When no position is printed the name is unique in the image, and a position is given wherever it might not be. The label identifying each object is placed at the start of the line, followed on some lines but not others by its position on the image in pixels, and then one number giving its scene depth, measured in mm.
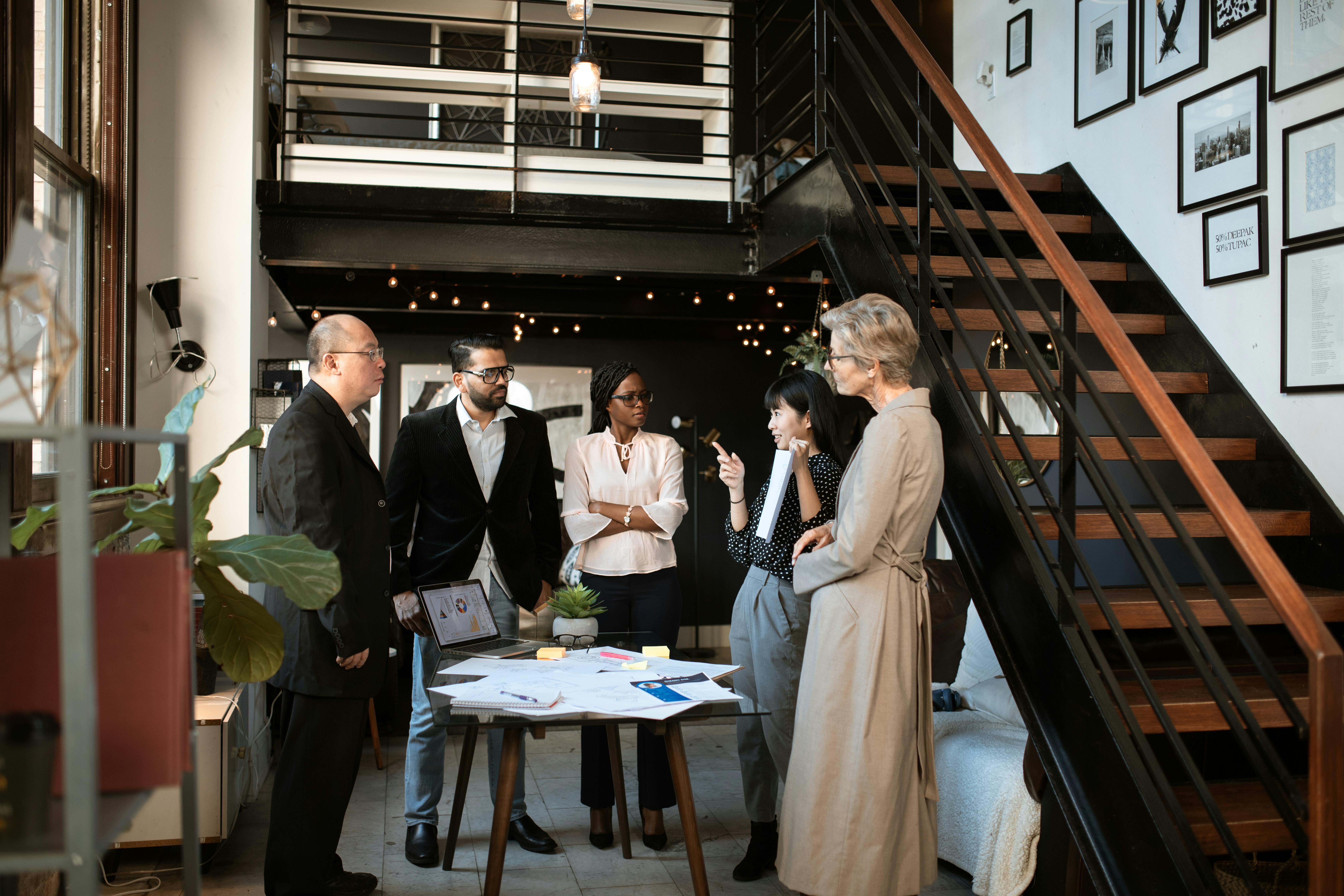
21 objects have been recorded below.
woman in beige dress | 2502
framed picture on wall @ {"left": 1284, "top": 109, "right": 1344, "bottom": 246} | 3176
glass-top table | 2289
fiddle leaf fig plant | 1553
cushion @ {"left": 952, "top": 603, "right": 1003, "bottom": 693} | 4352
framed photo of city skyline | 3527
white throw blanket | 3154
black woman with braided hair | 3646
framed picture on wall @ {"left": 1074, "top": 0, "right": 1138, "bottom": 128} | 4270
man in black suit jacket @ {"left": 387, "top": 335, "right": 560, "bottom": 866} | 3566
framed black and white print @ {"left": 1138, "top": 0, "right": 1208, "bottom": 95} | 3840
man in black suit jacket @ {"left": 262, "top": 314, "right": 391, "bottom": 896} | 2686
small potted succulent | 3117
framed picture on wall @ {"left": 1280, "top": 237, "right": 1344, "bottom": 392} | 3162
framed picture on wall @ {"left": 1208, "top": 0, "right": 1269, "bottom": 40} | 3553
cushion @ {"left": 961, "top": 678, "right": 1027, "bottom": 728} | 3951
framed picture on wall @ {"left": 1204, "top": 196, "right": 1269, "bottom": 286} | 3486
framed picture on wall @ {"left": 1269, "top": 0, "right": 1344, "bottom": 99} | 3189
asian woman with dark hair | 3230
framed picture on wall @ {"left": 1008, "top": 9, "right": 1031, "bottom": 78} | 5016
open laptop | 3018
